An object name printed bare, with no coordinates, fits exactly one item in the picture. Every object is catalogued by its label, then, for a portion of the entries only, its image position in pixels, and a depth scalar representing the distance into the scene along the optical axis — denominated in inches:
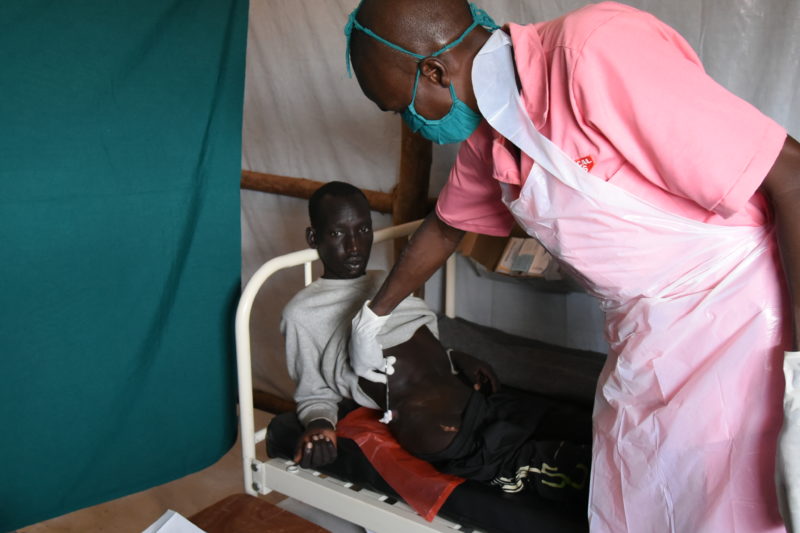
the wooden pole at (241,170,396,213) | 104.4
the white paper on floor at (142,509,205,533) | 45.8
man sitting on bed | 66.2
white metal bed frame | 64.4
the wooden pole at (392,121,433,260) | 95.2
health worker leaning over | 37.9
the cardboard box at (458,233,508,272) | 92.2
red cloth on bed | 63.6
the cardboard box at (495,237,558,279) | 86.1
